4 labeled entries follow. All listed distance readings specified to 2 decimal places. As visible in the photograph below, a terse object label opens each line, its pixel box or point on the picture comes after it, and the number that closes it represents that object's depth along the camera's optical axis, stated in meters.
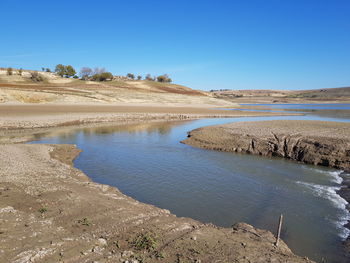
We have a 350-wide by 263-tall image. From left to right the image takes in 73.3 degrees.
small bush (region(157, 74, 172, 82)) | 132.88
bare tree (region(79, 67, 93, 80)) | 121.79
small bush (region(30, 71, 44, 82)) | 78.38
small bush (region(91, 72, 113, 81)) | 105.06
